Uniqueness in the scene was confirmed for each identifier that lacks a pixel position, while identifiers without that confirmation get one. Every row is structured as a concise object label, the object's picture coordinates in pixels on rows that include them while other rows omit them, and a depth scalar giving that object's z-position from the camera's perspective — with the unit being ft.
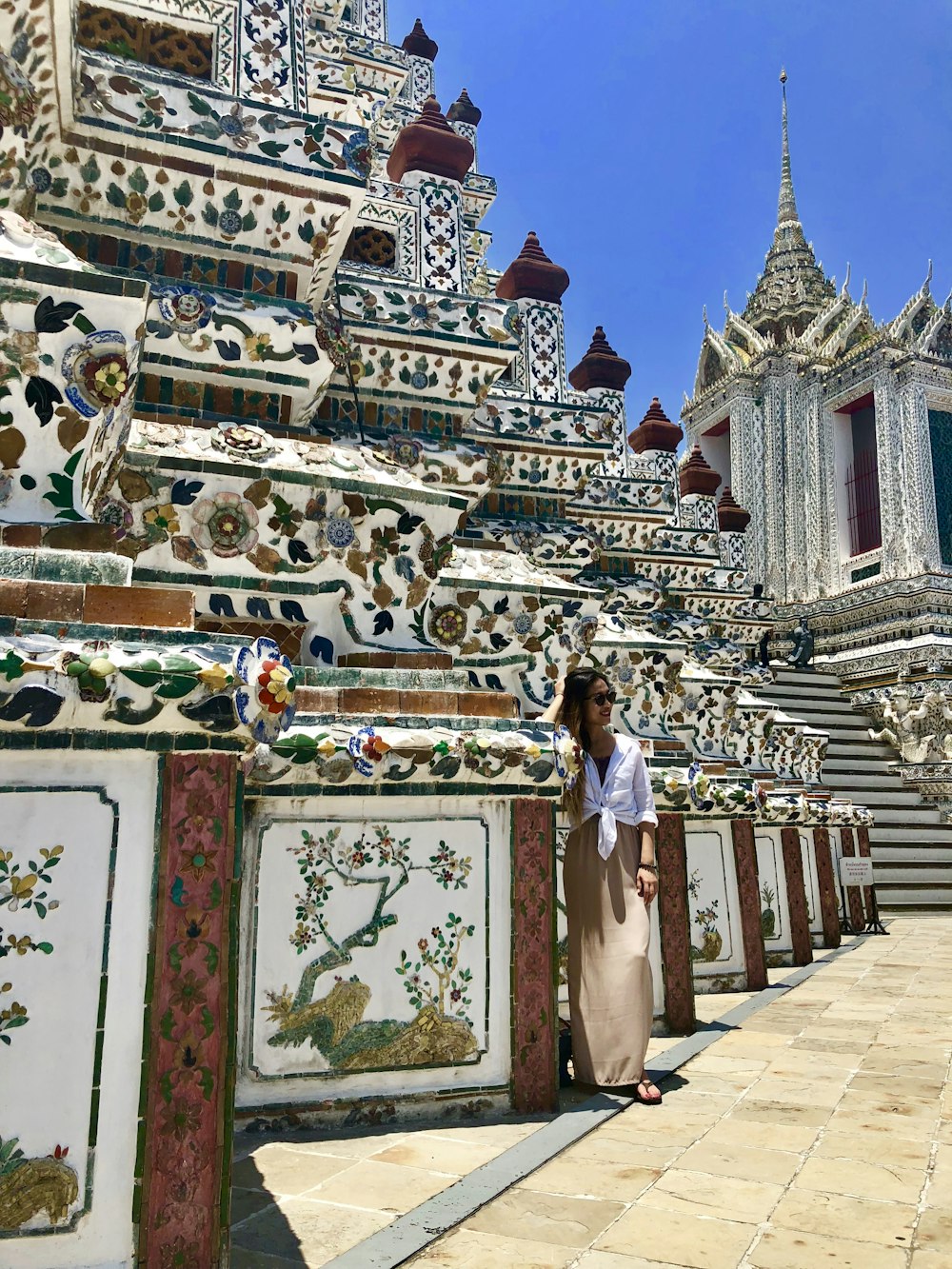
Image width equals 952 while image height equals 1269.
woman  12.87
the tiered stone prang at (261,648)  6.74
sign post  33.96
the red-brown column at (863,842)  34.88
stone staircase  45.98
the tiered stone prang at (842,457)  69.21
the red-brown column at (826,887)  31.24
